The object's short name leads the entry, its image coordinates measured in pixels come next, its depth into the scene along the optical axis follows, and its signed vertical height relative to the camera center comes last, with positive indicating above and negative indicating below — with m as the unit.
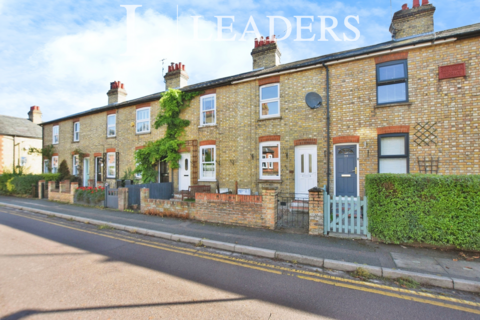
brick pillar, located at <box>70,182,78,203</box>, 12.71 -1.48
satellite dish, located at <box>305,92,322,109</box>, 9.75 +2.77
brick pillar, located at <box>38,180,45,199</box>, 15.20 -1.56
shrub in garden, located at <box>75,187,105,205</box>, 11.63 -1.56
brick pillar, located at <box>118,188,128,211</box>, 10.44 -1.55
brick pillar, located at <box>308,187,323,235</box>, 6.43 -1.34
